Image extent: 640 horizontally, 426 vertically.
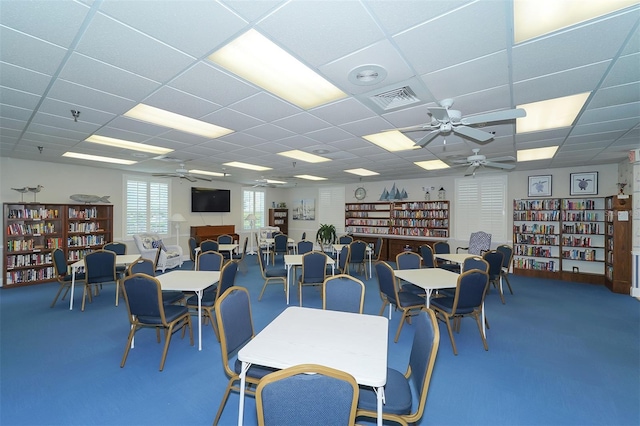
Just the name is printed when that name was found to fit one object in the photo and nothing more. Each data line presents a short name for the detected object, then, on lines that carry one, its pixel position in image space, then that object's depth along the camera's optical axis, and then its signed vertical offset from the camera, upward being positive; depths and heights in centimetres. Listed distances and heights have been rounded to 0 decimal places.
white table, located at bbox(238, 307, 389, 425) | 160 -84
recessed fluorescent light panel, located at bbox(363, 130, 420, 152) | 466 +125
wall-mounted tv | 995 +40
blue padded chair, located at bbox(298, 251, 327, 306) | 479 -93
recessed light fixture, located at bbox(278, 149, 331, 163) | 584 +119
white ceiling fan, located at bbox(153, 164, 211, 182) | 666 +93
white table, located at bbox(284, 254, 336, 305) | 507 -88
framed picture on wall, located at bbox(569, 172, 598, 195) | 695 +74
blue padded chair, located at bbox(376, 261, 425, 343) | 355 -108
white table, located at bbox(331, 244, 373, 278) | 656 -87
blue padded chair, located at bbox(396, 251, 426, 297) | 466 -78
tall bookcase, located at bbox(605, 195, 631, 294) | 581 -61
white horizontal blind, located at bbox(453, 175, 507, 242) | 813 +21
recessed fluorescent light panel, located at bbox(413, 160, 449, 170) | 686 +119
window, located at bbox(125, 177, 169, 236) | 834 +13
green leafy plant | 1133 -85
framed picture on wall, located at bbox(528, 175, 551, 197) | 749 +73
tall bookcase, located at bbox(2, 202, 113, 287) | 618 -61
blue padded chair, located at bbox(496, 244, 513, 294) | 586 -83
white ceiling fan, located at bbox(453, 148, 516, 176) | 509 +95
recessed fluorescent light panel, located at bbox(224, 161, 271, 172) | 693 +115
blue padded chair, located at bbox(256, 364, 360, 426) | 122 -80
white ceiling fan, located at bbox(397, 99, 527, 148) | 274 +95
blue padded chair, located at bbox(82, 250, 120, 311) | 468 -93
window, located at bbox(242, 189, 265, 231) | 1165 +24
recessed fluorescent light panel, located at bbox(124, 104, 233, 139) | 366 +125
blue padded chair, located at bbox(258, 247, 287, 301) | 526 -114
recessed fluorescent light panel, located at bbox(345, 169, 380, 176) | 804 +117
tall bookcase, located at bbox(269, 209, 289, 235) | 1252 -31
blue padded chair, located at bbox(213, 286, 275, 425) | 207 -93
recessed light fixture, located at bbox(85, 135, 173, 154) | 487 +119
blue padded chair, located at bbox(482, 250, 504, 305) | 498 -88
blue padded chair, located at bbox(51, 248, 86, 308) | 480 -103
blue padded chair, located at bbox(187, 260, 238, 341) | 345 -109
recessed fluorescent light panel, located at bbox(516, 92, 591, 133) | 329 +127
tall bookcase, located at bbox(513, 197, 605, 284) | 689 -61
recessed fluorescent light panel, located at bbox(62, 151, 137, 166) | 595 +114
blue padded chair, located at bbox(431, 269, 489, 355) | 325 -97
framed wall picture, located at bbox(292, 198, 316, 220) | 1257 +13
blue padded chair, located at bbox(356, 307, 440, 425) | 167 -114
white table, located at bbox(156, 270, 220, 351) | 330 -86
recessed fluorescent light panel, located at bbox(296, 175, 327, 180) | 933 +115
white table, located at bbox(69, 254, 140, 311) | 468 -90
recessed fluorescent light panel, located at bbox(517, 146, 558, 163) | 543 +120
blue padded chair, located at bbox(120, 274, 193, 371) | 285 -96
